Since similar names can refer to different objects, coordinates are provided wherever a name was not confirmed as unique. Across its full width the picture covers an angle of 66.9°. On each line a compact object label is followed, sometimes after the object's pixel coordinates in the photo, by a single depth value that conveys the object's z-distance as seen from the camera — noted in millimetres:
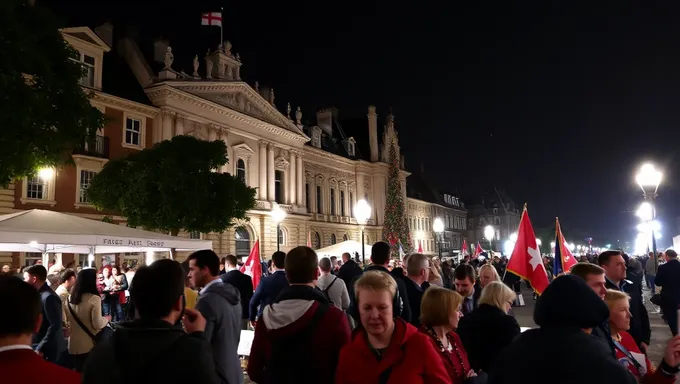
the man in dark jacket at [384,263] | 6117
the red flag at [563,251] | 10199
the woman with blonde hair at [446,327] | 3898
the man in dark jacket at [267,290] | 7594
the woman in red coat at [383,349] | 3074
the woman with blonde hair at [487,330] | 4121
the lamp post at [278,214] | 24681
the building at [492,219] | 101381
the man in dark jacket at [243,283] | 9328
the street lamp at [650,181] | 12641
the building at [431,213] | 67250
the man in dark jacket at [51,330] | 6645
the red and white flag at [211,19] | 34469
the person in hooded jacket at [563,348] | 2539
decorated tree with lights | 39825
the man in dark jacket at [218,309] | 4621
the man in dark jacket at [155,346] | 2365
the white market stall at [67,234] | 8945
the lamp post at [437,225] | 29278
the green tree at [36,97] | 11352
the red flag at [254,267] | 15015
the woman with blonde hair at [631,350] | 3064
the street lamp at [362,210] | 18812
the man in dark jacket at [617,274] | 6262
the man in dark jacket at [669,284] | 10656
